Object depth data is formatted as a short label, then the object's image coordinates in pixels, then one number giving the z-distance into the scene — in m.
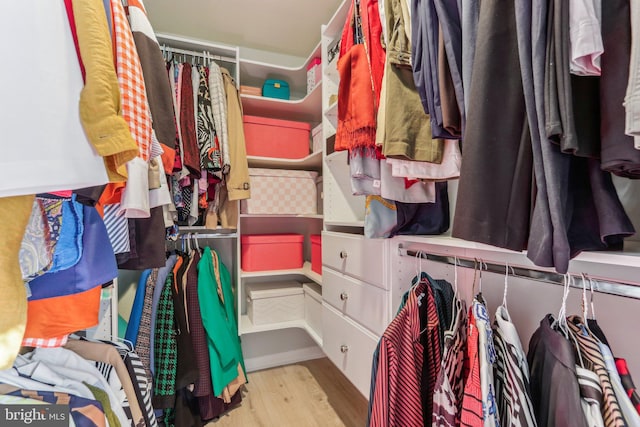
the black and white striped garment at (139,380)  0.93
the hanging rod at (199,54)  1.65
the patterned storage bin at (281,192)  1.78
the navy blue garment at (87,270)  0.56
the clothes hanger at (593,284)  0.58
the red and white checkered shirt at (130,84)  0.63
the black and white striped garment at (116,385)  0.84
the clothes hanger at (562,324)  0.55
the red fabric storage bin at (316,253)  1.74
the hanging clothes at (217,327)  1.53
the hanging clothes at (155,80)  0.86
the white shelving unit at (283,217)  1.80
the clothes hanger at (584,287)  0.54
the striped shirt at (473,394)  0.57
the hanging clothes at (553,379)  0.48
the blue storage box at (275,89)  1.93
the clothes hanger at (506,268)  0.72
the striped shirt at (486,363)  0.57
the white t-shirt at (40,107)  0.38
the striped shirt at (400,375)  0.74
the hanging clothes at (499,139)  0.49
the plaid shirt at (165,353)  1.36
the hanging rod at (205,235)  1.75
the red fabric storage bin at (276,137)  1.83
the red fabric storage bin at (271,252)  1.81
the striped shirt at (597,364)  0.45
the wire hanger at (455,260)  0.88
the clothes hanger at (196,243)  1.72
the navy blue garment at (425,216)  0.99
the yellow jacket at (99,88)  0.48
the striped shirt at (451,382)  0.65
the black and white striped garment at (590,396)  0.46
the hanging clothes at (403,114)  0.74
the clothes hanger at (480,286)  0.71
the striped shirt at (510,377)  0.53
